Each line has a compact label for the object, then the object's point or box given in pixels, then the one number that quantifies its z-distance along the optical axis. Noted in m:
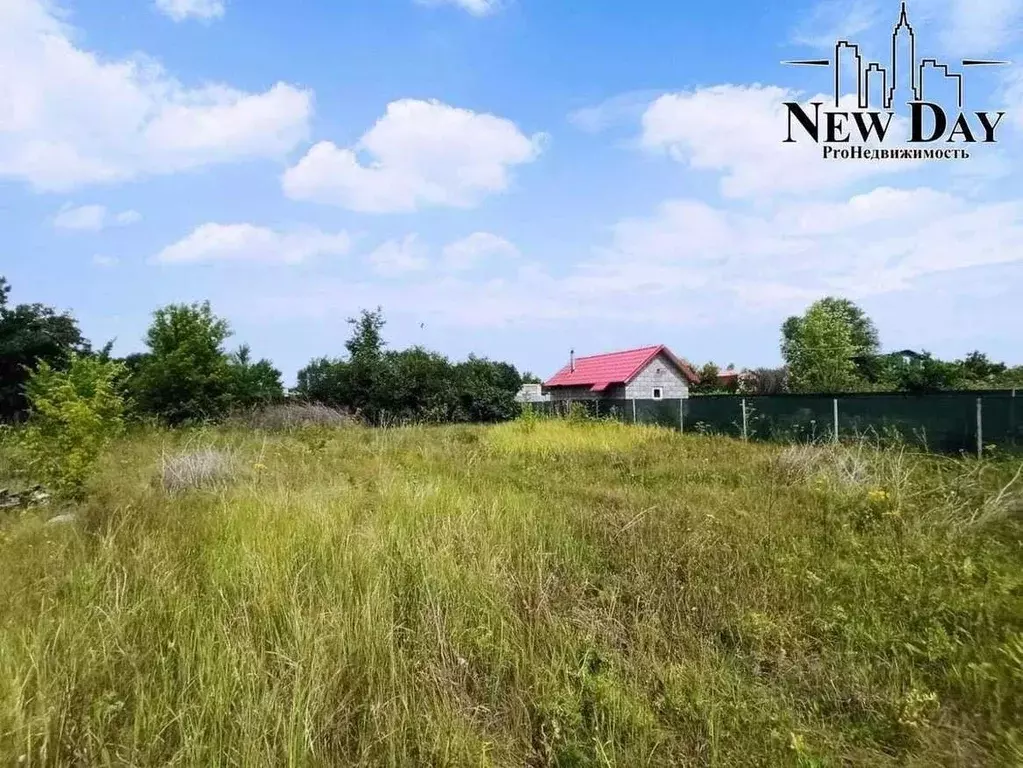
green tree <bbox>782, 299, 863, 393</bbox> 28.42
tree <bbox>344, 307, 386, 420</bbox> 18.95
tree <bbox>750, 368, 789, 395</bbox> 30.95
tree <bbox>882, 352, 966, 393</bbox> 24.22
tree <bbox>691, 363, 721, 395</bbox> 34.09
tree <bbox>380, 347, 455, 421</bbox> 19.00
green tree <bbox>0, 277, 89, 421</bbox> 17.86
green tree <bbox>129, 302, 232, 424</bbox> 16.58
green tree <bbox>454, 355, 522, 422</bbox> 19.73
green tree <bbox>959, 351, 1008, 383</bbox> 26.05
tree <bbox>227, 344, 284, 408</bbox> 17.72
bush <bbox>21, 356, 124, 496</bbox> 5.35
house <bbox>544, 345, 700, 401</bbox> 24.17
